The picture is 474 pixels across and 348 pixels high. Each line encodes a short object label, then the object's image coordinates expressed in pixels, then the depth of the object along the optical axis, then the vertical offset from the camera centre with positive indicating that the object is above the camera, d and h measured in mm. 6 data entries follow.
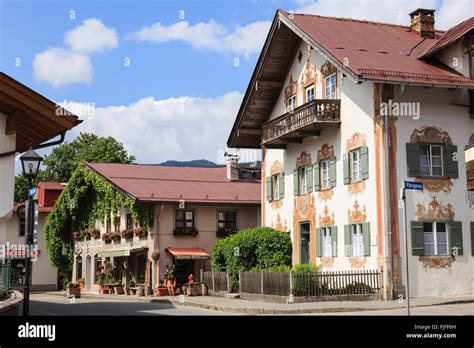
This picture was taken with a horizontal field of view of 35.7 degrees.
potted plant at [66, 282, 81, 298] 38969 -1471
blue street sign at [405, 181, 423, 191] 16734 +1679
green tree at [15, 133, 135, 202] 68750 +10147
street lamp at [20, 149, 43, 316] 14714 +1182
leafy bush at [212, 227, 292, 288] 30922 +374
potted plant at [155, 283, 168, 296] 35500 -1368
